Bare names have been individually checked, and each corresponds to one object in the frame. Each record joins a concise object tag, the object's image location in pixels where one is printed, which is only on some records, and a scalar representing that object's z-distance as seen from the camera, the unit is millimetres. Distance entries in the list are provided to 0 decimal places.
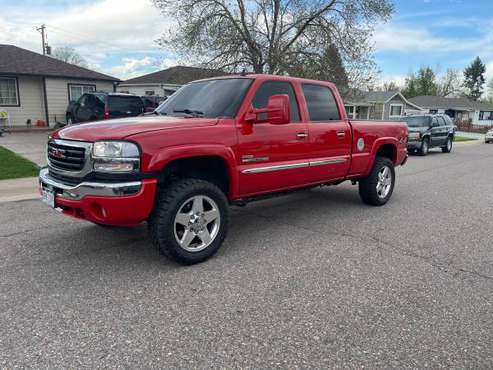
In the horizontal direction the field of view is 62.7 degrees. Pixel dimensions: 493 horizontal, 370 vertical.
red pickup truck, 3615
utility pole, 48791
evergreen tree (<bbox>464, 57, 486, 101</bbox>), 89562
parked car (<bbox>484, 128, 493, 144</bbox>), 30234
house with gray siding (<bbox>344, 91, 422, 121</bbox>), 48219
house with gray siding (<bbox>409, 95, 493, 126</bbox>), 58969
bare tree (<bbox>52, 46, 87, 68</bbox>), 69638
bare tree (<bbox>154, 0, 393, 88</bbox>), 19750
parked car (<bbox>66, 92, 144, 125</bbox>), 14562
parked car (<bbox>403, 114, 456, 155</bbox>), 17078
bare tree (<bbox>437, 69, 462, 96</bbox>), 88438
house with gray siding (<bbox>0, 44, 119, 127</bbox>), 20297
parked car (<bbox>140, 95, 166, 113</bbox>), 17180
